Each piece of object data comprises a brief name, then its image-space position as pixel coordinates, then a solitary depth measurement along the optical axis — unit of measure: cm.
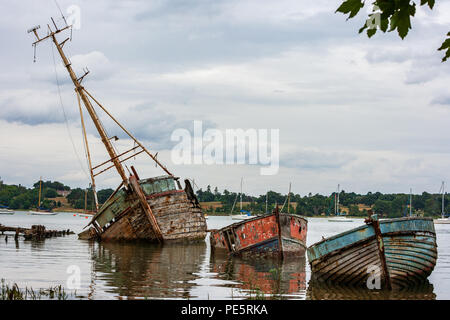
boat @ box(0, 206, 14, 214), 16712
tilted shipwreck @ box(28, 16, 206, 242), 3403
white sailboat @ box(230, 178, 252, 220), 12649
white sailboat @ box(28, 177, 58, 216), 15692
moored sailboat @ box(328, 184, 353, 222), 14471
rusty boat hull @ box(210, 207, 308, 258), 2539
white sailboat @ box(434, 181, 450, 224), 12488
